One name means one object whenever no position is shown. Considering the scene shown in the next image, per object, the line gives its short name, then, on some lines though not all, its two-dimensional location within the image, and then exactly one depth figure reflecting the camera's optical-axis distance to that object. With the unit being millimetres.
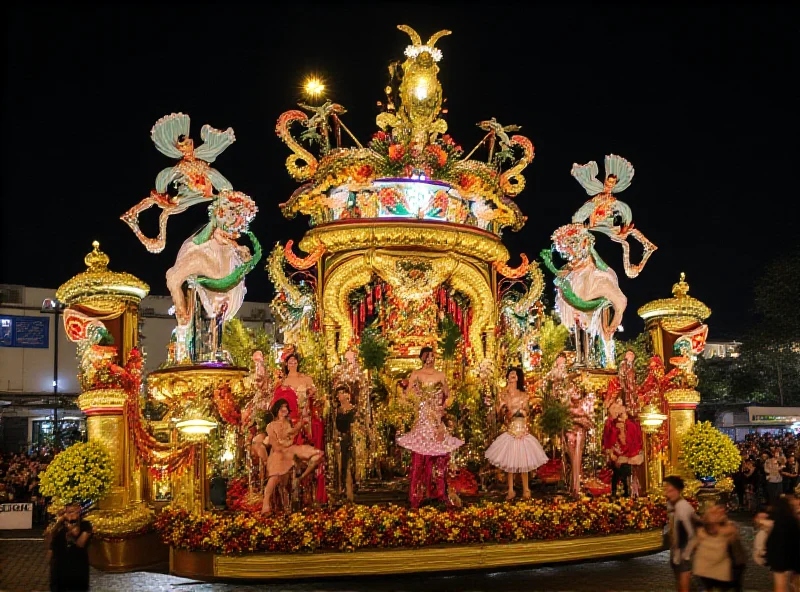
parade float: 13016
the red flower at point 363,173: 17156
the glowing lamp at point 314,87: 18234
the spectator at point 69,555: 8672
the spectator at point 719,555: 7863
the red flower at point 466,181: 17422
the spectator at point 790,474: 18578
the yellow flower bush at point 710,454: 17312
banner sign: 19953
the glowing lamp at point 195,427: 12969
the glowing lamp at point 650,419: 15594
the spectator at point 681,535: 9008
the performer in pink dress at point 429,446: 13781
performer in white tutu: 14109
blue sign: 37594
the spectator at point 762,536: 8773
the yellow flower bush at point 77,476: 13266
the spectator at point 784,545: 8359
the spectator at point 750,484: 19875
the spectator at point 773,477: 18156
